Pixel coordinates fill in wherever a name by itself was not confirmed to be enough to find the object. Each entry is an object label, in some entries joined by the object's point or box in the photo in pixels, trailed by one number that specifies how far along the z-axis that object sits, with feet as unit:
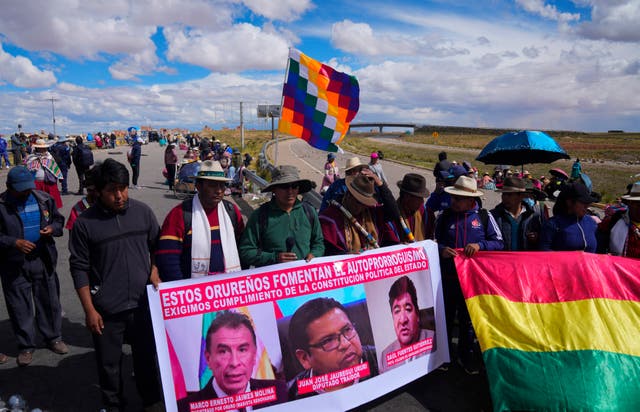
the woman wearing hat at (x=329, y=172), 41.93
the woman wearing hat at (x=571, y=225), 14.05
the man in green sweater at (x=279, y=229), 11.98
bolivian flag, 11.53
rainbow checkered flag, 23.25
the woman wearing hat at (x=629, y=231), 14.49
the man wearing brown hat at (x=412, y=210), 14.93
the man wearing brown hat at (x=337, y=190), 18.25
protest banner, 10.83
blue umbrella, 21.20
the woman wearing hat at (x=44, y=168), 25.11
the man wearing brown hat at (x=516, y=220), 15.55
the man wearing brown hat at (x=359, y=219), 13.83
